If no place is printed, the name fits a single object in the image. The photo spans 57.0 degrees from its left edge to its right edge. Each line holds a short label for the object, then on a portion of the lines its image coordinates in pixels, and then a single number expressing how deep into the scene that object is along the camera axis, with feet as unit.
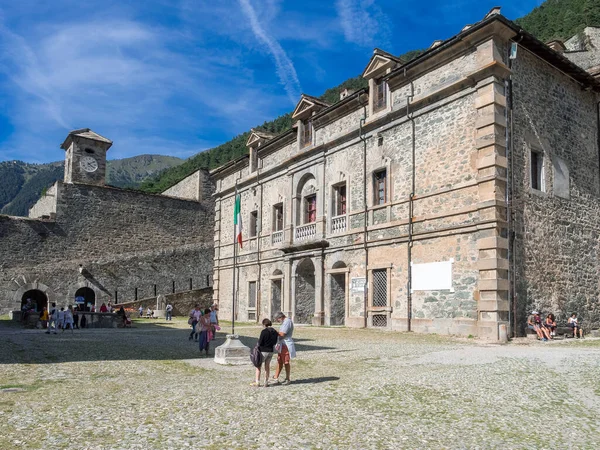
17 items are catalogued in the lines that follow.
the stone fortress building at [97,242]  114.32
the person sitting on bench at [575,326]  56.95
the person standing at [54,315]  65.92
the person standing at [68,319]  67.48
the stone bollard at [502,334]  49.41
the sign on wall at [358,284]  67.21
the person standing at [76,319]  77.69
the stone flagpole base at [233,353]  36.78
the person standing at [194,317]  52.54
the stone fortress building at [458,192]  53.31
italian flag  58.18
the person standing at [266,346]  28.09
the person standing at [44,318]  75.72
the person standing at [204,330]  42.16
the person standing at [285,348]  28.91
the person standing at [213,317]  49.34
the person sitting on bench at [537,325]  52.13
